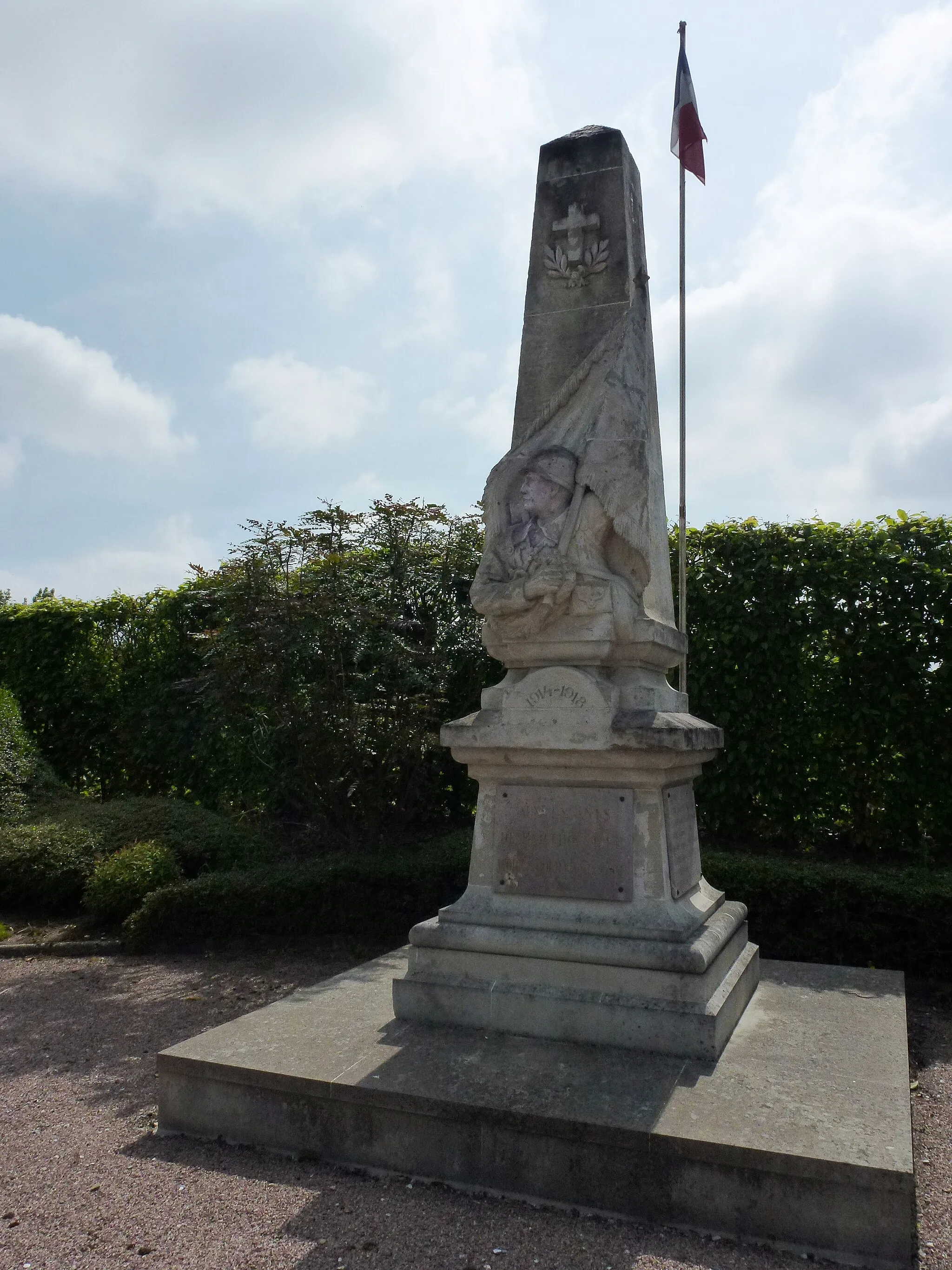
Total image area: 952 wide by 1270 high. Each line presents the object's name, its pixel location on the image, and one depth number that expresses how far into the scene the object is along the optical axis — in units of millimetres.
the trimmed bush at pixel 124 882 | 7422
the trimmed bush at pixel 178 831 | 8109
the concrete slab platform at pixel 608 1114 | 2791
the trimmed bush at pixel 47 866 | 7895
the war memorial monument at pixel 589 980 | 2951
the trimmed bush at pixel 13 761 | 9328
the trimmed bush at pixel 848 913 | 5598
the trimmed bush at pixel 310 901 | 6824
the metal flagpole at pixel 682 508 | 5109
